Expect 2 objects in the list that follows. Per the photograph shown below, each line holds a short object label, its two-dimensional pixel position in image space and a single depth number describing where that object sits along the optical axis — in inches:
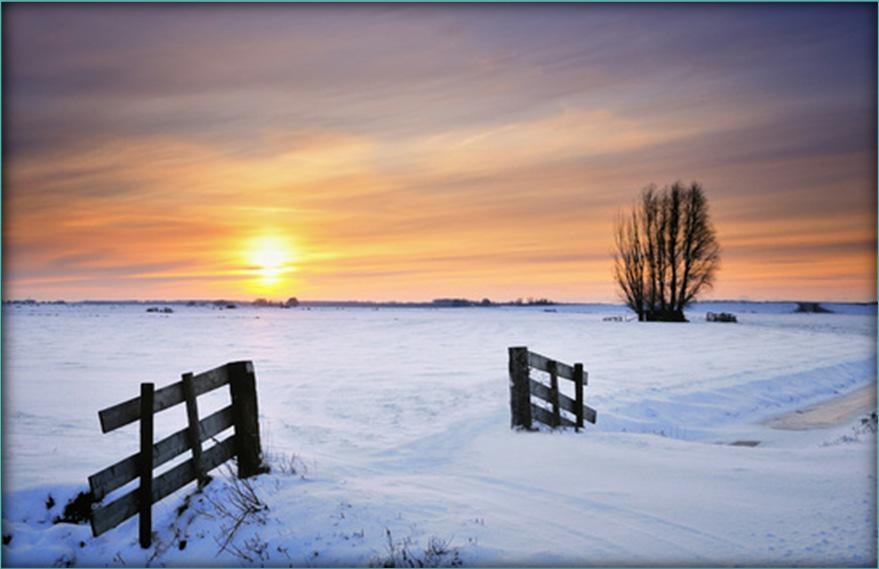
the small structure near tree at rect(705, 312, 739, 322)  2130.4
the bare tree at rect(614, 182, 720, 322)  2119.8
